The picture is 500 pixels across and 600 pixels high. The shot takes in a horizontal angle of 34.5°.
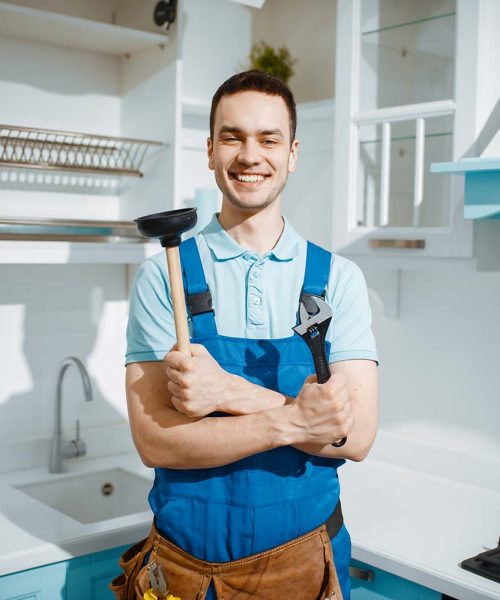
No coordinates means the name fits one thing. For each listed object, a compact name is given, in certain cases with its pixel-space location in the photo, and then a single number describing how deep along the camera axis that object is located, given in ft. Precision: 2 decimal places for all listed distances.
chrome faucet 7.89
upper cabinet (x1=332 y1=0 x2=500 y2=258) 6.36
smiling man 4.60
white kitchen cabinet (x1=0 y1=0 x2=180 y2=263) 7.52
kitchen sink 7.80
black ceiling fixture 7.50
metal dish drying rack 7.26
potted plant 8.59
